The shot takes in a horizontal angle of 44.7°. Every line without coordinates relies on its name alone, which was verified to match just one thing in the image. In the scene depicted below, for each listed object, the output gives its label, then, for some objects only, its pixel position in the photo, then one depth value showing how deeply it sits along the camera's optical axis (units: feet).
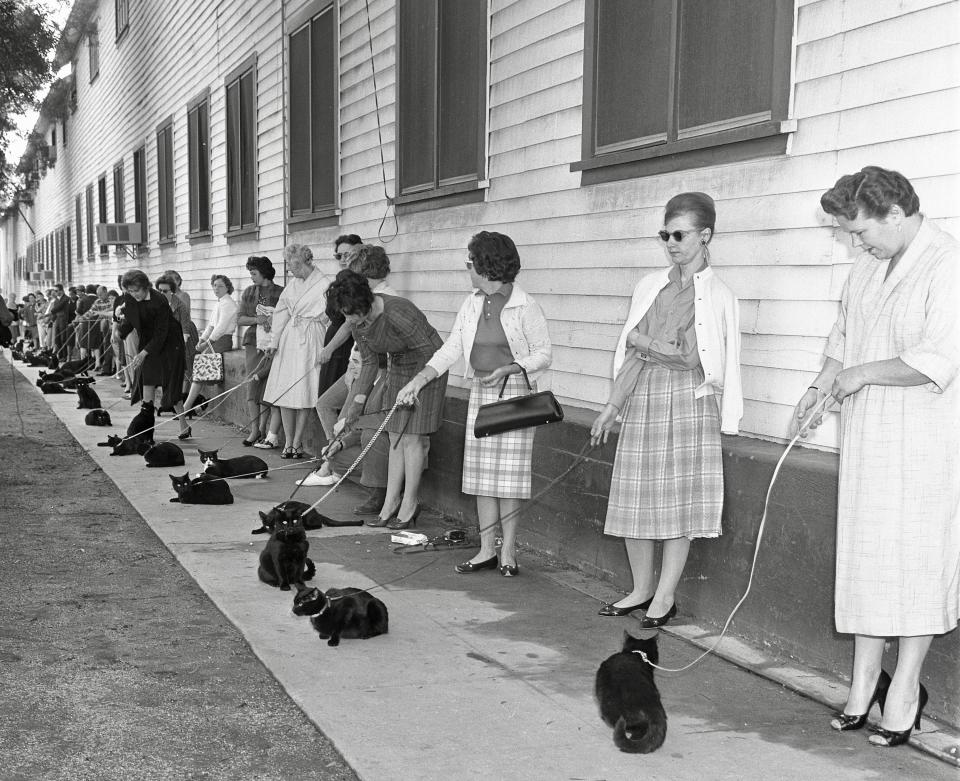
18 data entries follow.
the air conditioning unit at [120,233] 75.92
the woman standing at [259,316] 37.58
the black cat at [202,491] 28.55
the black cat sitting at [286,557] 20.17
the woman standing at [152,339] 38.47
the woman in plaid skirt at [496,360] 20.43
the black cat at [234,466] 30.58
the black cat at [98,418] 45.42
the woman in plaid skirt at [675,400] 16.63
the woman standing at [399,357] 24.12
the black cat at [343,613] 17.15
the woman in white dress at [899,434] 12.52
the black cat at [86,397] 51.29
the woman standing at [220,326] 42.14
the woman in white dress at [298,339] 34.86
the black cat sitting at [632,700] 12.89
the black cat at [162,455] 34.68
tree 99.14
